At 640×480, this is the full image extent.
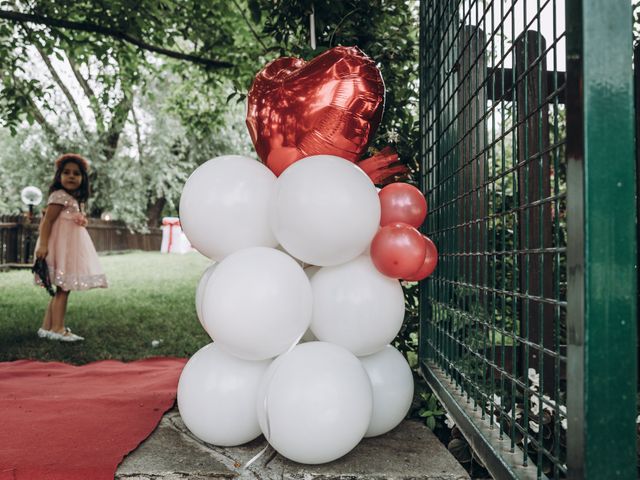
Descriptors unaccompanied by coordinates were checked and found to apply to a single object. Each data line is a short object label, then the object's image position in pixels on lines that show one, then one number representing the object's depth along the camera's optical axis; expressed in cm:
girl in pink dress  458
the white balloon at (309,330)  183
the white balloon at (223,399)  166
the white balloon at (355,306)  168
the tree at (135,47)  469
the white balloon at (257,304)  155
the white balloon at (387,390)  178
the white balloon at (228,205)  173
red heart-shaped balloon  182
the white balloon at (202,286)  194
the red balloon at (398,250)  164
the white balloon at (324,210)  157
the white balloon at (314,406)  149
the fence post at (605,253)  97
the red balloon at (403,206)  181
